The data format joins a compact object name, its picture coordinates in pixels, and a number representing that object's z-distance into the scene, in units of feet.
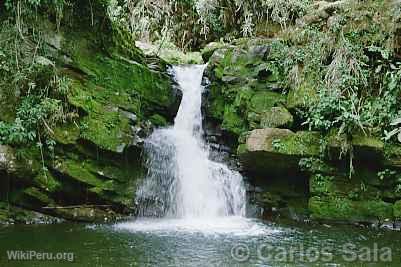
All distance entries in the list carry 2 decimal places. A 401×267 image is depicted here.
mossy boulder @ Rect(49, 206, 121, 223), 24.89
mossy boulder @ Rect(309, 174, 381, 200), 24.73
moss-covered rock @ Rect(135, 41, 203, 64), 43.50
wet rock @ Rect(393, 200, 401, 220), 23.66
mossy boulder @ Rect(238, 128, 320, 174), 25.08
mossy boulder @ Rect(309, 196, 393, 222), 24.25
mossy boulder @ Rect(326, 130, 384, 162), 23.77
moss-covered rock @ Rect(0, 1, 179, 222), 24.36
